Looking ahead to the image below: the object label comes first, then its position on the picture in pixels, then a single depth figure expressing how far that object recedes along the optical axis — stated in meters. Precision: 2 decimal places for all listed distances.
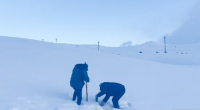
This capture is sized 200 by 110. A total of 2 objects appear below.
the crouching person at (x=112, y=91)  7.19
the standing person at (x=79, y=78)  6.92
